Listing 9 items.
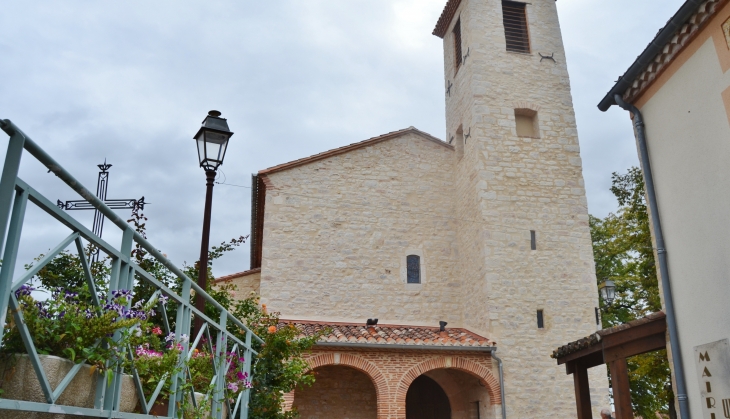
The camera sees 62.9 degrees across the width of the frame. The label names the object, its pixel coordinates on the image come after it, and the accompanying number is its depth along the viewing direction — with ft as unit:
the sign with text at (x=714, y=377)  20.85
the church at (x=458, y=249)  44.34
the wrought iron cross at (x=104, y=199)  24.25
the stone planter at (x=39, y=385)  8.21
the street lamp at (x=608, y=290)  43.21
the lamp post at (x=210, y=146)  21.86
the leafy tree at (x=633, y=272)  51.37
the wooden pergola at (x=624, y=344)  25.35
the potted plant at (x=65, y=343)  8.30
